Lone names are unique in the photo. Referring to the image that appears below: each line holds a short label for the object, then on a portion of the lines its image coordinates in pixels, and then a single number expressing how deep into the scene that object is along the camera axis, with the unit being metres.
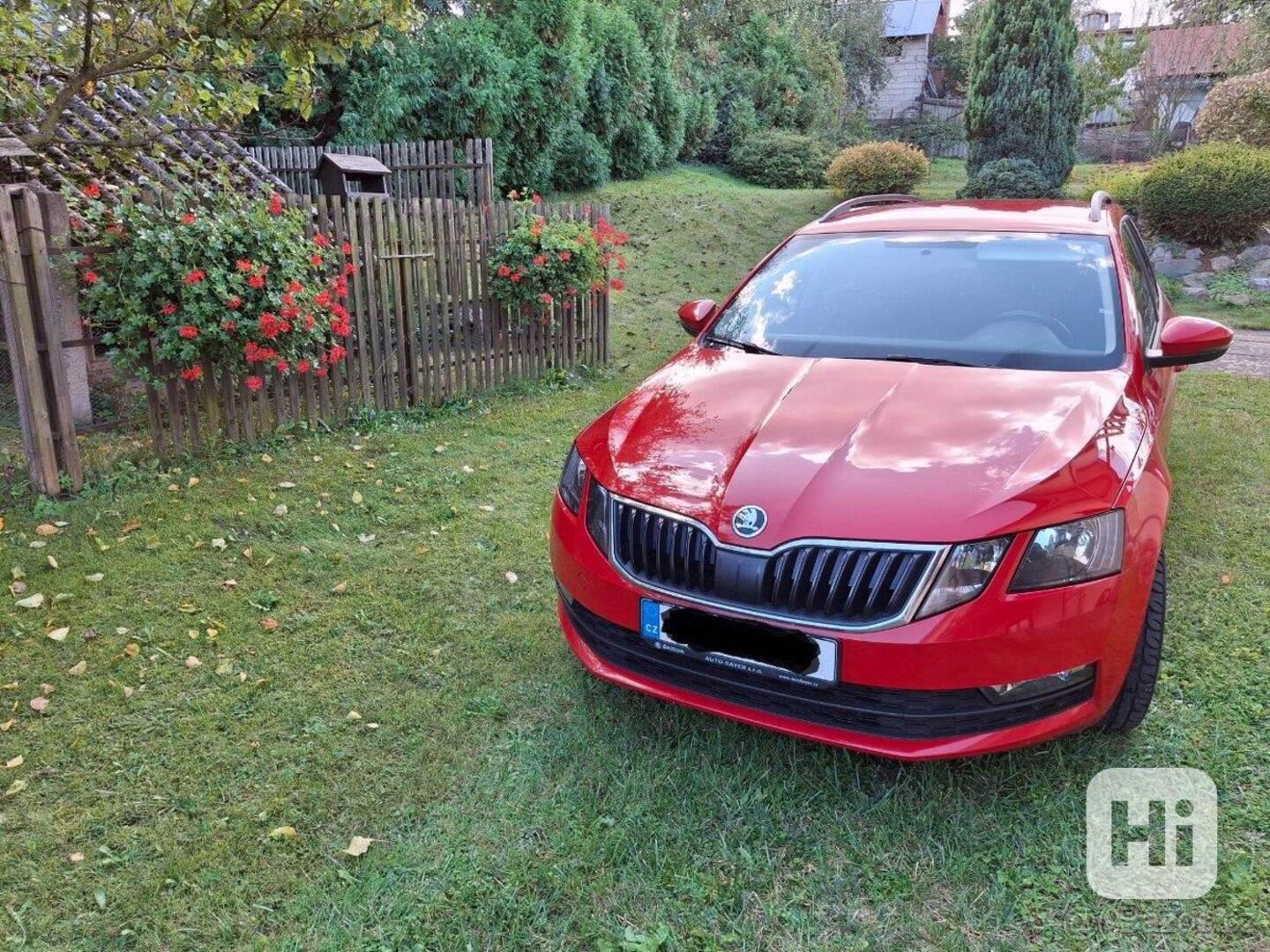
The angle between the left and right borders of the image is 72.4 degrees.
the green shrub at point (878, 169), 15.21
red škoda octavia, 2.19
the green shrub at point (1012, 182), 13.41
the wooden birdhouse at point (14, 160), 5.49
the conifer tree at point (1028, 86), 13.57
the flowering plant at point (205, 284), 4.77
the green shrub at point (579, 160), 14.79
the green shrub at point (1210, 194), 10.83
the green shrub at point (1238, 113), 12.51
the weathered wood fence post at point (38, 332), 4.41
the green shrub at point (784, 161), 18.58
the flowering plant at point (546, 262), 7.10
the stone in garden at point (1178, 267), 11.34
